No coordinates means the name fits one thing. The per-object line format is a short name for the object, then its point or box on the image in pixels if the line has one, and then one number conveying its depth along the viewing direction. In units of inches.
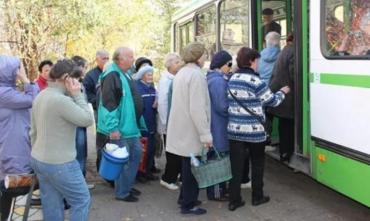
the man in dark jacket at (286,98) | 243.8
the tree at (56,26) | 528.1
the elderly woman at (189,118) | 203.6
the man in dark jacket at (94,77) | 282.0
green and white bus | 174.6
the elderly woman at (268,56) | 263.7
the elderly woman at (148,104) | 264.8
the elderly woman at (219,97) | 216.2
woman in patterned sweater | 207.0
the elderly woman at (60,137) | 159.8
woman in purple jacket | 180.1
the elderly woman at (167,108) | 254.7
